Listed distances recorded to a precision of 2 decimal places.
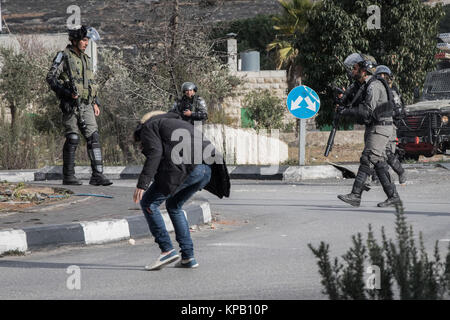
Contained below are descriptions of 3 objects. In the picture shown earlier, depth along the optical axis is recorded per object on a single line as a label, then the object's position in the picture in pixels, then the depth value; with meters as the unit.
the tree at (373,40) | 29.62
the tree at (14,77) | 28.41
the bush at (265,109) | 33.72
